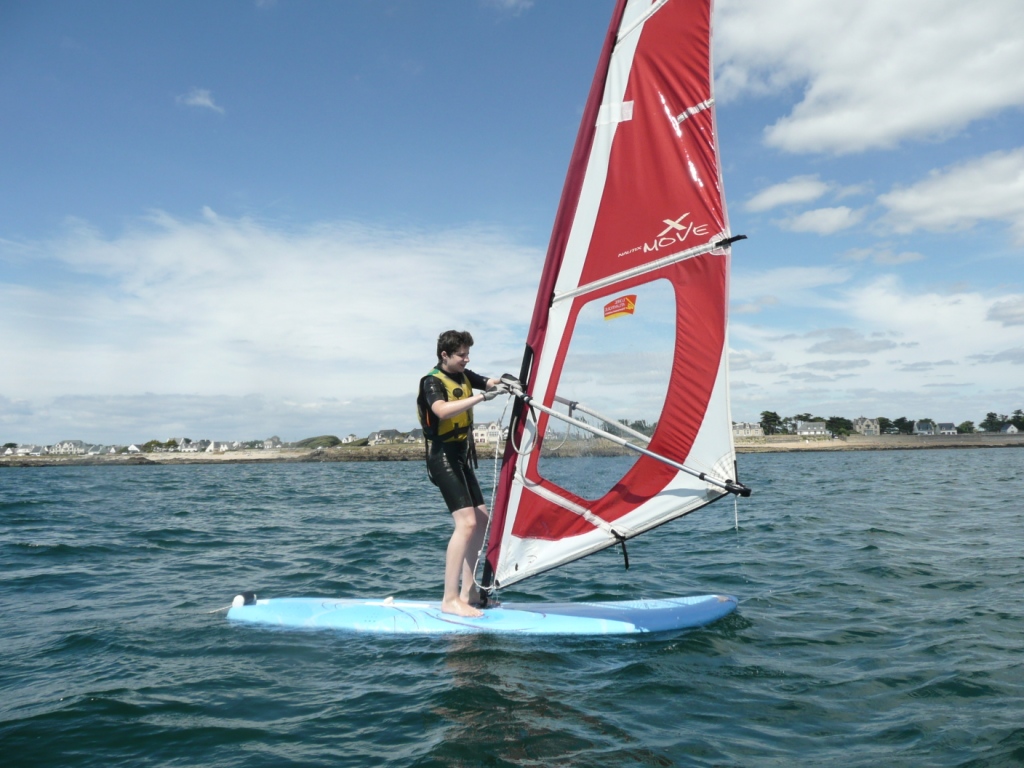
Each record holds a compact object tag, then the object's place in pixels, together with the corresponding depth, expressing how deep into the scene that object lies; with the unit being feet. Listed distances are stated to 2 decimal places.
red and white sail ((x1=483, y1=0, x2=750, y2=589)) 15.97
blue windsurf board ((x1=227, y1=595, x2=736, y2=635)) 18.61
